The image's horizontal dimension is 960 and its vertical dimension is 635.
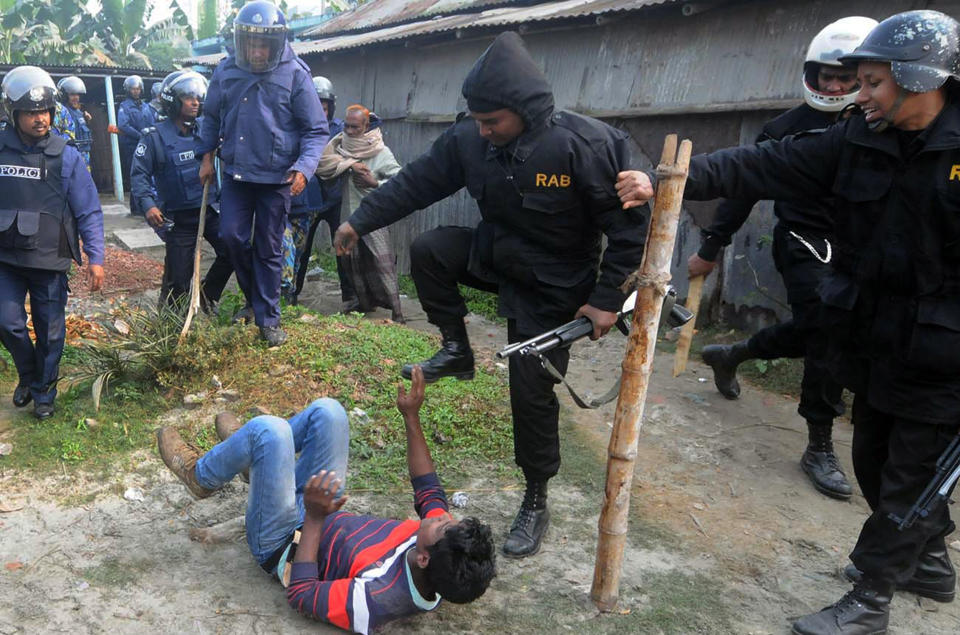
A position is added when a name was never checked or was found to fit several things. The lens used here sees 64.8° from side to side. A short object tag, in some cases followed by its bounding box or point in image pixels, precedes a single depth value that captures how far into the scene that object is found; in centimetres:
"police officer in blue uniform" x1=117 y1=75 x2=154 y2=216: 1202
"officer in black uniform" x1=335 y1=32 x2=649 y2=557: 307
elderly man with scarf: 725
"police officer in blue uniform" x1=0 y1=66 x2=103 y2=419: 446
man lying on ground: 259
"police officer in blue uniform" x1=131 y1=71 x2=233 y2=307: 621
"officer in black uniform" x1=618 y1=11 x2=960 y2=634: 254
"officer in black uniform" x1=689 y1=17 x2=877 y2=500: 396
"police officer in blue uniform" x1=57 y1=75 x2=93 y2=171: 1197
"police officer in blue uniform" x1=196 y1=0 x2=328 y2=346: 538
